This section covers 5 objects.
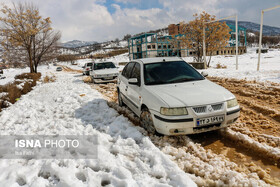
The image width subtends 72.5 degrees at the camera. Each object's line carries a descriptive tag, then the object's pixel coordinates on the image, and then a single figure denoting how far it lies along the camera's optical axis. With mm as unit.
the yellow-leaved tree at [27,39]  21797
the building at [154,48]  59666
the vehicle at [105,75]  13141
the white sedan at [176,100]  3439
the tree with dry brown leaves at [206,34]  19344
